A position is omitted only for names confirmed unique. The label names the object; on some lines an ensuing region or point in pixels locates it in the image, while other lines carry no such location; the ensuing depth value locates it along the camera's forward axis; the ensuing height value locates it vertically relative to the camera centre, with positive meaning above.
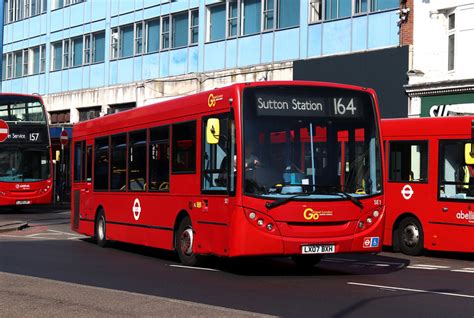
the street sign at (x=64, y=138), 32.38 +0.98
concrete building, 29.12 +5.20
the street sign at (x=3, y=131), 24.31 +0.94
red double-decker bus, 31.28 +0.50
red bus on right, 16.41 -0.33
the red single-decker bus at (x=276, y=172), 12.17 -0.09
